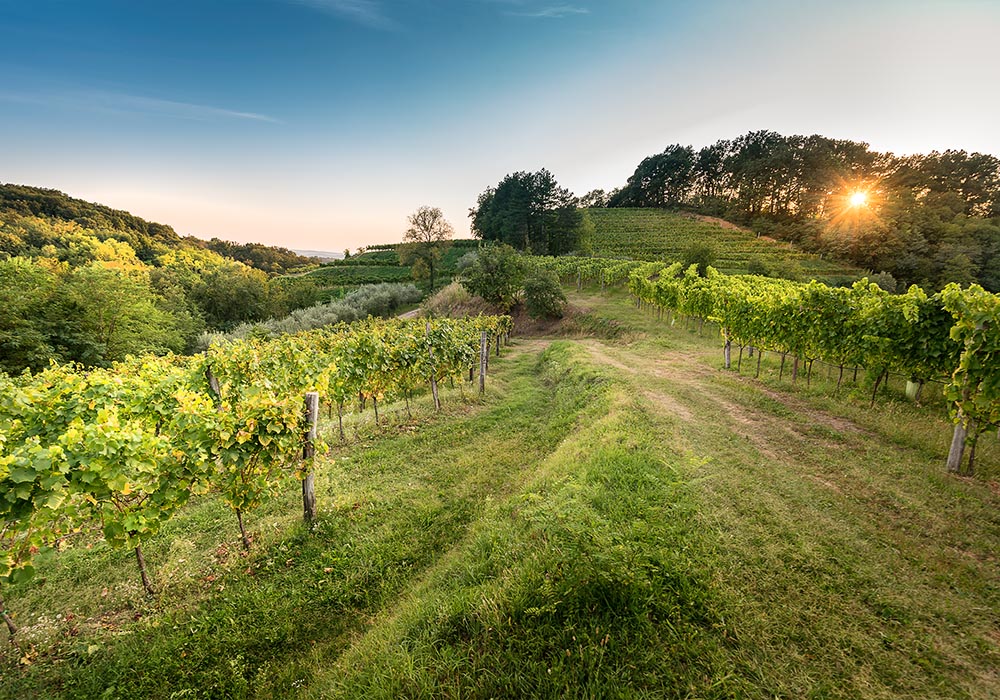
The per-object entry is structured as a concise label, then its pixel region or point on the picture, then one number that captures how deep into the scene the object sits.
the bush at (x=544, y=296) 27.98
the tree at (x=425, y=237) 51.16
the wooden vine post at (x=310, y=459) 6.03
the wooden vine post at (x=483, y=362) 13.59
